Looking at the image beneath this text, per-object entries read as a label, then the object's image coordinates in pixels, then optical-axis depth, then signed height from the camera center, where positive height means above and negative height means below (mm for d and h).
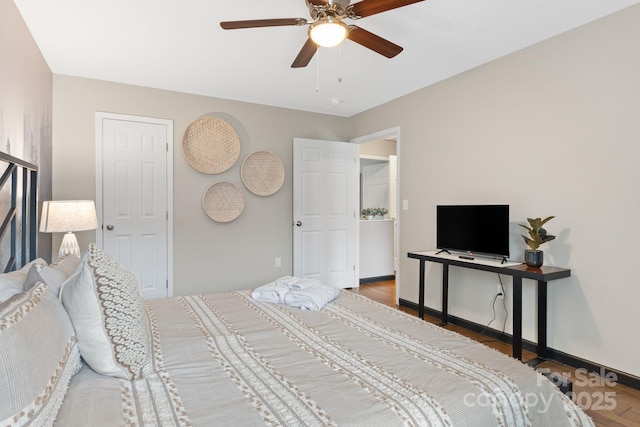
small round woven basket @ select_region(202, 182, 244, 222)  4180 +99
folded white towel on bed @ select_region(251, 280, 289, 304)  2254 -533
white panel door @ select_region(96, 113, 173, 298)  3734 +144
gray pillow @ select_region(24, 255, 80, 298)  1334 -264
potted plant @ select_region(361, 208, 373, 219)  5848 -35
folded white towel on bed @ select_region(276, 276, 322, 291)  2340 -487
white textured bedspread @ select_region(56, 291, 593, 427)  1036 -587
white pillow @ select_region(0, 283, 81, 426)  775 -378
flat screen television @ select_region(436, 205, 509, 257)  2932 -151
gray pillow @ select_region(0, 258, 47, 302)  1190 -266
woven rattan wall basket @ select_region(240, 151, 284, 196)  4391 +470
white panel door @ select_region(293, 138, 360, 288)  4684 -3
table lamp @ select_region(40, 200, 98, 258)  2760 -65
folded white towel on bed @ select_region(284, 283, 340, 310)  2113 -529
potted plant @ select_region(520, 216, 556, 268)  2660 -212
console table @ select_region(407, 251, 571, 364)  2535 -533
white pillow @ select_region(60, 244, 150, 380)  1243 -400
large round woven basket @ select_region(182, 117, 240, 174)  4074 +759
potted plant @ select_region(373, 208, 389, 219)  5926 -33
